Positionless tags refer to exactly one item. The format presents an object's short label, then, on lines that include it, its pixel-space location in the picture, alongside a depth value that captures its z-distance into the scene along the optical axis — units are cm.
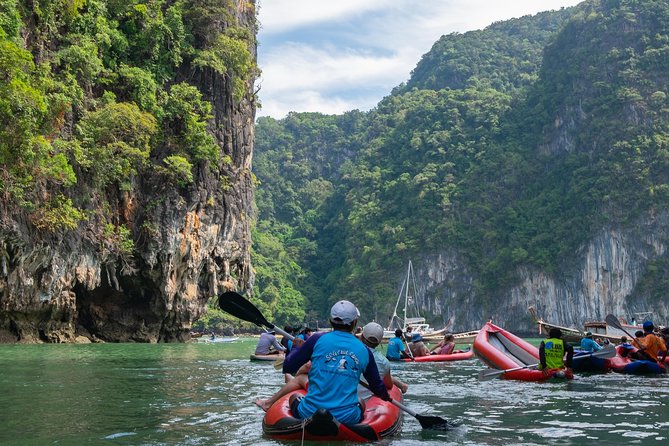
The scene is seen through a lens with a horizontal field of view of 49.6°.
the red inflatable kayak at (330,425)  553
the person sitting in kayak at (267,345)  1708
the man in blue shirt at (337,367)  547
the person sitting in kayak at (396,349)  1779
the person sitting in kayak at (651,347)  1354
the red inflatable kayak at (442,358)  1840
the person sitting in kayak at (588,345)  1549
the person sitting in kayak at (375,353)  657
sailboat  7256
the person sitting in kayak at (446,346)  1972
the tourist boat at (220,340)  4481
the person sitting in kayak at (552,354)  1210
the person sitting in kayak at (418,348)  1895
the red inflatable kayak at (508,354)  1221
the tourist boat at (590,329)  2415
